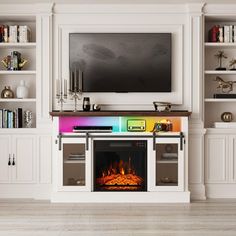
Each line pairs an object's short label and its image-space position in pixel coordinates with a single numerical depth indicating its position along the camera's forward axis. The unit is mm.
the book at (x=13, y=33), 6500
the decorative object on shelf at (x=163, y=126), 6293
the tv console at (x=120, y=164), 6172
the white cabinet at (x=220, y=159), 6504
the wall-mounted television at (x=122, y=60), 6496
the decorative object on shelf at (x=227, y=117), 6617
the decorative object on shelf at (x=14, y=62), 6531
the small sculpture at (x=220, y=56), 6633
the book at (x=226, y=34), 6539
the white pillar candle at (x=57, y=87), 6460
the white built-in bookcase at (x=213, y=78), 6793
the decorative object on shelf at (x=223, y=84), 6641
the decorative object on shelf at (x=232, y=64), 6660
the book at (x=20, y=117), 6543
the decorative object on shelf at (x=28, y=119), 6605
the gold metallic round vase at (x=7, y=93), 6566
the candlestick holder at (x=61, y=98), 6363
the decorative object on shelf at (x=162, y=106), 6328
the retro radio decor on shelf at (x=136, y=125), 6352
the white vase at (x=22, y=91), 6555
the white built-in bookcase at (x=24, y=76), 6766
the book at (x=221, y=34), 6543
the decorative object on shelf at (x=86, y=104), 6352
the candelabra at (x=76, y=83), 6438
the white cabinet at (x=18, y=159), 6480
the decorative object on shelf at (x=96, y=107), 6368
